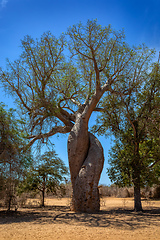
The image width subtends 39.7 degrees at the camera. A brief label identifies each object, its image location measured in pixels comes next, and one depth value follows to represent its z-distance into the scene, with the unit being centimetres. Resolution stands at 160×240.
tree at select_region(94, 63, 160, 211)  958
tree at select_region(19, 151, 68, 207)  1195
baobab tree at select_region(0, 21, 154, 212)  938
